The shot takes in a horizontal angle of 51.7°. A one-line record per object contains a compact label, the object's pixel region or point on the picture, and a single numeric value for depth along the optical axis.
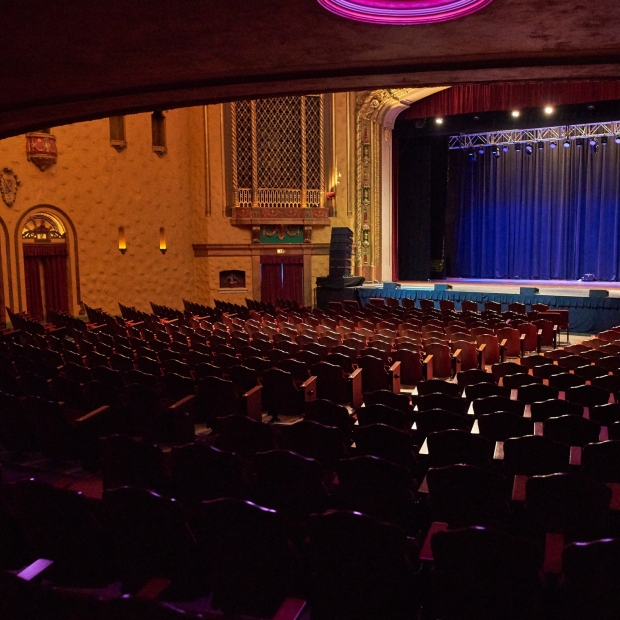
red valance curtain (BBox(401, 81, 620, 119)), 16.44
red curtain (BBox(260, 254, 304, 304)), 19.92
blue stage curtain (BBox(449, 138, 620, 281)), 21.22
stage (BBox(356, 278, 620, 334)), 14.65
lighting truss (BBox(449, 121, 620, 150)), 18.88
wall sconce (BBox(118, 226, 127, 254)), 17.97
